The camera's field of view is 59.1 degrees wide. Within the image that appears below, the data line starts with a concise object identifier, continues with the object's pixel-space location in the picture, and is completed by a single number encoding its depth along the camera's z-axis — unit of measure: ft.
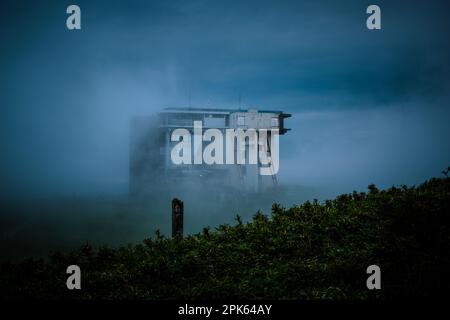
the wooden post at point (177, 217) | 35.63
